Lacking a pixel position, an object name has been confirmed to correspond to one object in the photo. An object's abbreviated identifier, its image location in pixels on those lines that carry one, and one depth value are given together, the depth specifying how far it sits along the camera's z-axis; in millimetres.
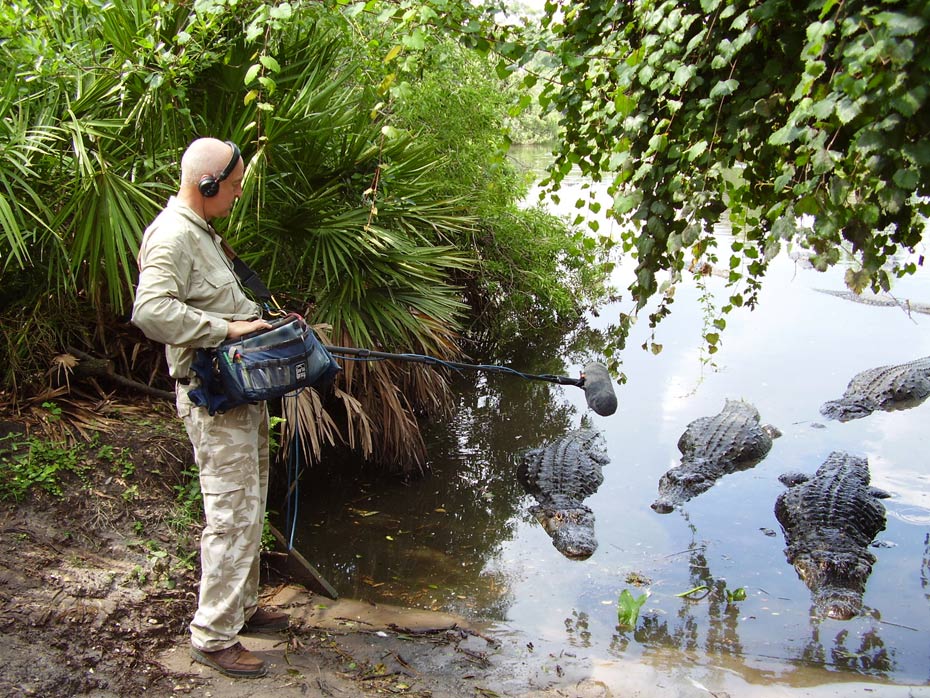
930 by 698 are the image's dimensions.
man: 2646
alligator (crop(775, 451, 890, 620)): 4586
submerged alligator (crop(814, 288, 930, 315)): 11602
